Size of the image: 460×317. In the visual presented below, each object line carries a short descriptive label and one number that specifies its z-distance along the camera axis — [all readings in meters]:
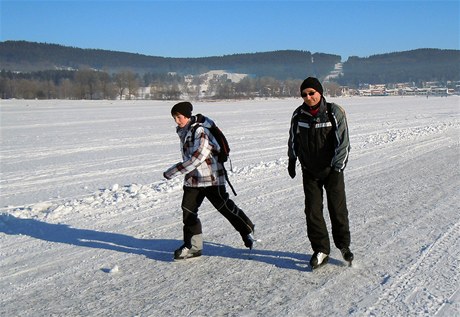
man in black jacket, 4.12
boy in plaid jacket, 4.46
